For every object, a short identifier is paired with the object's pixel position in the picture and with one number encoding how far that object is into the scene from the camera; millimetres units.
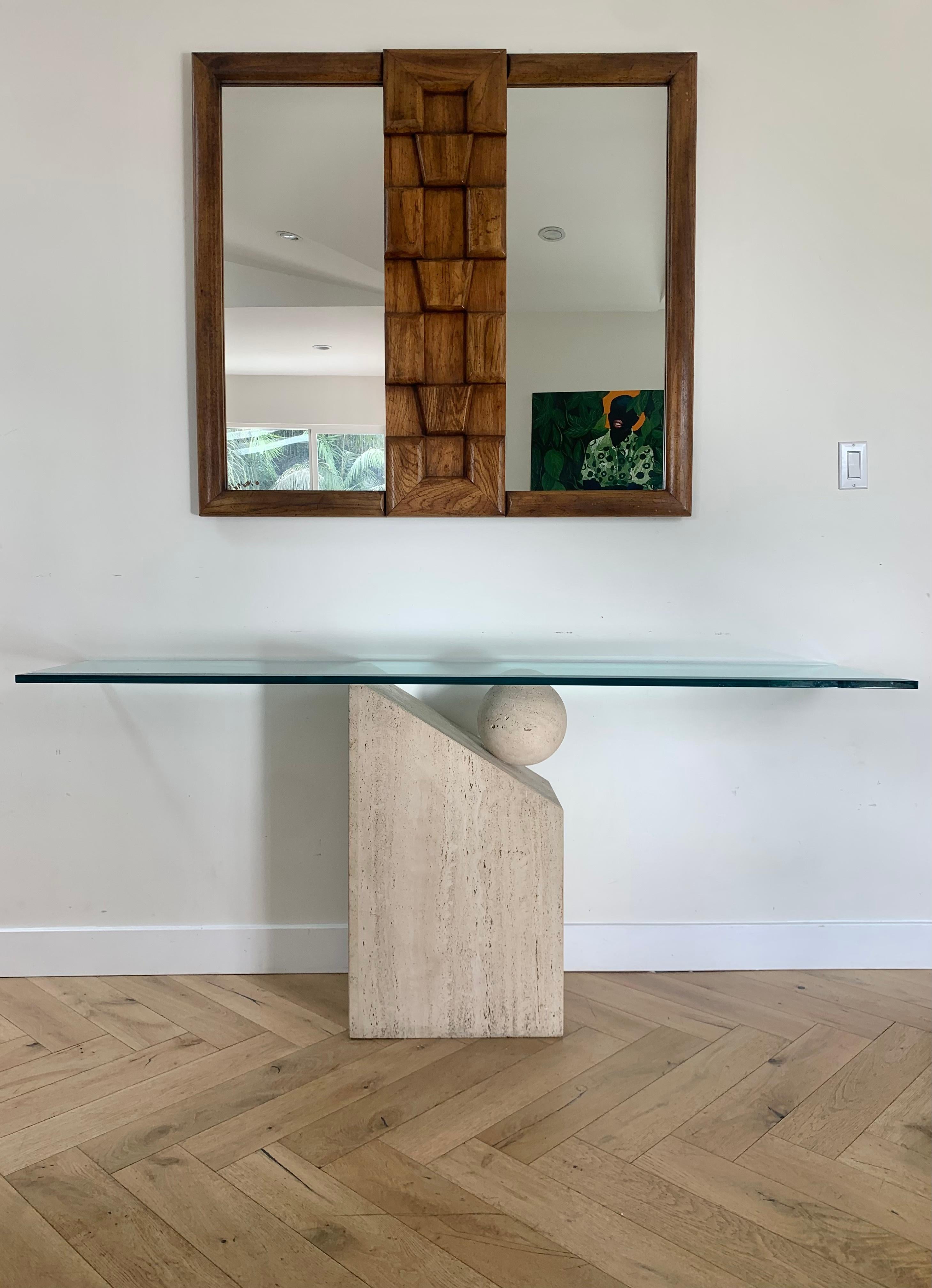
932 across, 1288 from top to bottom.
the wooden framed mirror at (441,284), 1862
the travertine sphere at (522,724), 1686
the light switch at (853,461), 1946
